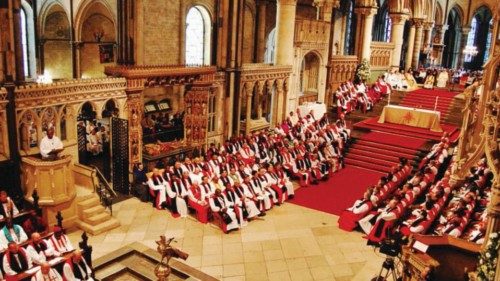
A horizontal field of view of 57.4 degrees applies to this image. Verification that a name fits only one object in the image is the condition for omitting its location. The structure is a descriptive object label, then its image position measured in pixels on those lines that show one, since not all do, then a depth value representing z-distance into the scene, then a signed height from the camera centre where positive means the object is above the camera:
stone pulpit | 11.05 -3.15
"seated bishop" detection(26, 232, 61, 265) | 8.98 -3.92
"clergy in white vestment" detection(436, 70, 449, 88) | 28.41 -0.69
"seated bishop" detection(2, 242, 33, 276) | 8.52 -3.91
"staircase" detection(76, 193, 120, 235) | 11.50 -4.12
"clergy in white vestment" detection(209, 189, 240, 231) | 11.86 -3.91
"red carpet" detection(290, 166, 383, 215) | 14.19 -4.26
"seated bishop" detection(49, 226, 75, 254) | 9.37 -3.91
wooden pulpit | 8.17 -3.37
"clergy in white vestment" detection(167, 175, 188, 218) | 12.72 -3.86
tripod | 8.10 -3.49
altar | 20.33 -2.28
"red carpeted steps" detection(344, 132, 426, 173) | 18.14 -3.44
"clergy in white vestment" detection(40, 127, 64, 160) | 11.20 -2.29
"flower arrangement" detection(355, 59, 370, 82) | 26.06 -0.37
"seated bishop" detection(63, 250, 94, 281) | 8.62 -4.06
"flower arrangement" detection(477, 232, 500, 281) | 6.25 -2.58
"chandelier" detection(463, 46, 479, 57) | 29.70 +1.22
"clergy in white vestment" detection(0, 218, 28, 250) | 9.29 -3.76
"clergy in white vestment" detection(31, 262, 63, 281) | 8.17 -4.01
